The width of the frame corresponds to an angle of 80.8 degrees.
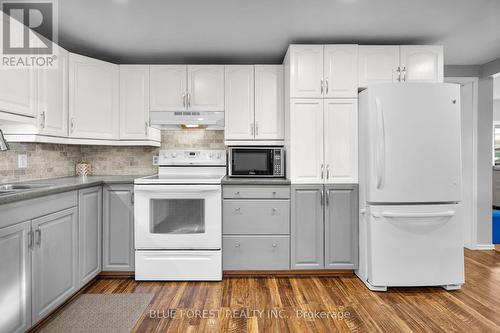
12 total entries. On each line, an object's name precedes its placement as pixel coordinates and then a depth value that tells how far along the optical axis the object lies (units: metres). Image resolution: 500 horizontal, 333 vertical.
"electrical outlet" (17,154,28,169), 2.57
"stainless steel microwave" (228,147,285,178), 3.11
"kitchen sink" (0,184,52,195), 2.26
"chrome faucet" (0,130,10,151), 1.92
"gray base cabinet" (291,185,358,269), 2.85
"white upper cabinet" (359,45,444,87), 2.87
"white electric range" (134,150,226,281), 2.78
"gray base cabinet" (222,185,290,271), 2.87
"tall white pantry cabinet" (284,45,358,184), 2.84
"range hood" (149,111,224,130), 3.16
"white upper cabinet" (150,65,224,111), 3.25
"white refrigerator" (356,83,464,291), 2.51
